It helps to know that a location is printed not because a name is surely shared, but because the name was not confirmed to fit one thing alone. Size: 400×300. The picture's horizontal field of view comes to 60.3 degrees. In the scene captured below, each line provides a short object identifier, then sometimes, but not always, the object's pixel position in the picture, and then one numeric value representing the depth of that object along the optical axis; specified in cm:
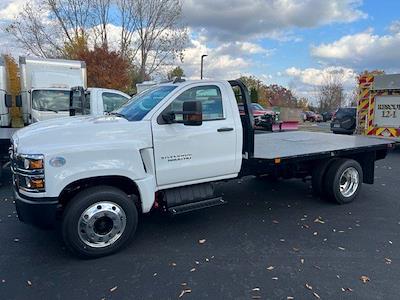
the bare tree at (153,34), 3034
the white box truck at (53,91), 945
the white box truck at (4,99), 1005
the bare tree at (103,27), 2906
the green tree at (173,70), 3273
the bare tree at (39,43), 2784
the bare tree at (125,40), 3003
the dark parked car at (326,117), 4883
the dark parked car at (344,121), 1595
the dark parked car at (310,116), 4723
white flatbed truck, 379
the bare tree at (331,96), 7106
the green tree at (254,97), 3519
